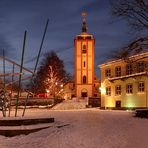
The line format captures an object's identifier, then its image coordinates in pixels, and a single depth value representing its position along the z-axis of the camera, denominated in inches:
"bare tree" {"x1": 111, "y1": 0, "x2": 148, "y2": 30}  510.1
